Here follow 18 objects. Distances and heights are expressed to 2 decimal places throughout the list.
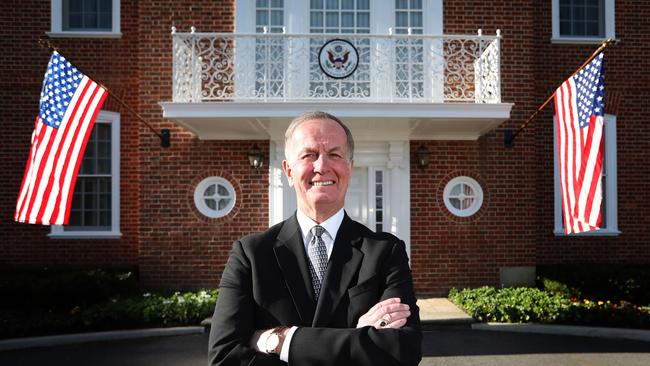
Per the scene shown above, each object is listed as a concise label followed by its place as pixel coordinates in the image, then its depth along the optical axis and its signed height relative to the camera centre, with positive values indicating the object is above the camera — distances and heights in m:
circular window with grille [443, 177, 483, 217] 9.53 -0.07
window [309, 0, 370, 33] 9.72 +3.30
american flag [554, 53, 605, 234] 7.08 +0.64
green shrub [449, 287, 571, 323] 7.75 -1.72
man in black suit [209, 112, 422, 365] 1.91 -0.37
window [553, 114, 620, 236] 10.34 +0.13
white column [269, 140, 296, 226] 9.38 +0.03
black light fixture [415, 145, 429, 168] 9.36 +0.66
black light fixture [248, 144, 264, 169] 9.27 +0.63
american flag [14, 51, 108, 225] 7.19 +0.68
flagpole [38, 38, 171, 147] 9.20 +1.01
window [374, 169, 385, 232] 9.62 -0.07
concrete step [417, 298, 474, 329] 7.70 -1.87
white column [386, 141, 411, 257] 9.49 +0.02
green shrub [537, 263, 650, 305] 8.91 -1.56
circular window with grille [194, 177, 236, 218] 9.41 -0.08
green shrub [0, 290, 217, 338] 7.34 -1.80
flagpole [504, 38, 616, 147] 9.16 +1.04
